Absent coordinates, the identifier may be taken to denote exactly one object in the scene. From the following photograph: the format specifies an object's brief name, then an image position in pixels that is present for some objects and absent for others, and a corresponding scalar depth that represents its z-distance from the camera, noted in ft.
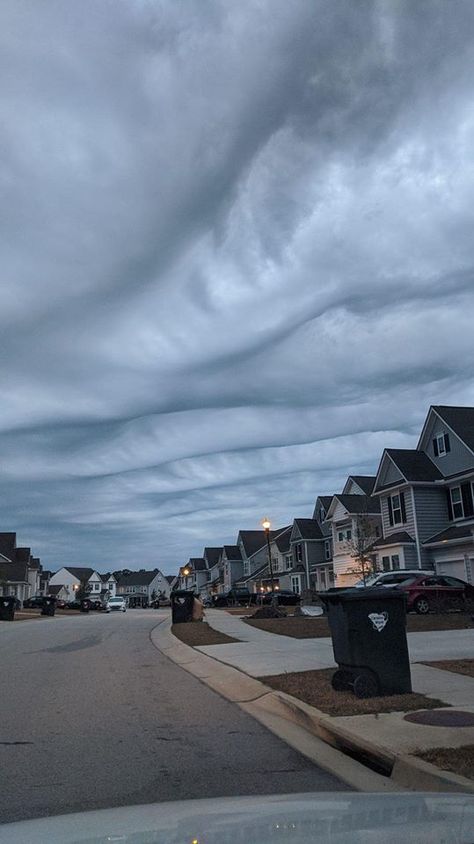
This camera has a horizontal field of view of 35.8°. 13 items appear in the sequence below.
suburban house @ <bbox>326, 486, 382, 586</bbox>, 143.91
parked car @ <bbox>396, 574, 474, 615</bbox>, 80.79
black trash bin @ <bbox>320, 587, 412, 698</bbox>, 27.53
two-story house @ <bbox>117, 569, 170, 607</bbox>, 504.43
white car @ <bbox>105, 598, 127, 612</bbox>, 218.79
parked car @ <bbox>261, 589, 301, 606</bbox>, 143.95
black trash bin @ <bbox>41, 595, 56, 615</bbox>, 148.15
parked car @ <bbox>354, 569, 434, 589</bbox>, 87.76
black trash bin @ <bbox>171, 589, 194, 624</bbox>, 87.51
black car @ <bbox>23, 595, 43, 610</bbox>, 212.23
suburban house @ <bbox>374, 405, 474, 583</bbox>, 115.44
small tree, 121.39
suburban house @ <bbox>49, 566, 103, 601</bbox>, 442.46
